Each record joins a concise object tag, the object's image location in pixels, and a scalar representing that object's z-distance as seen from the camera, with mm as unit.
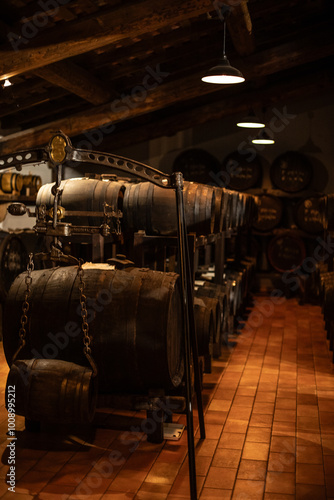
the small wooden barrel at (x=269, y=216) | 10938
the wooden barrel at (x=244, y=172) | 11109
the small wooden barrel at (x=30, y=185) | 9242
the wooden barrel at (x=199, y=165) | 11305
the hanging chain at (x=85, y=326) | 3551
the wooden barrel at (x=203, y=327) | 4738
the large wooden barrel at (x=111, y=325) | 3758
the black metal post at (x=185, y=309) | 3073
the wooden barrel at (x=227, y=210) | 5777
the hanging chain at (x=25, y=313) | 3557
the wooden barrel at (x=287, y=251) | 10711
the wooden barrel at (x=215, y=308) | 5150
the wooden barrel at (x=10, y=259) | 7055
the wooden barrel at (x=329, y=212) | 6316
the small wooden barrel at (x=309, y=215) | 10641
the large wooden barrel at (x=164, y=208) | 4945
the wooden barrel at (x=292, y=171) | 10844
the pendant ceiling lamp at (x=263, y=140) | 9375
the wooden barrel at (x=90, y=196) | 5227
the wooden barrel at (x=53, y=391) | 3477
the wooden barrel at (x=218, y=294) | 5919
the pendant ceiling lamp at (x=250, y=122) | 8133
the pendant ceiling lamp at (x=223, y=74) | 5407
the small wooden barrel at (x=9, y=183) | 9047
